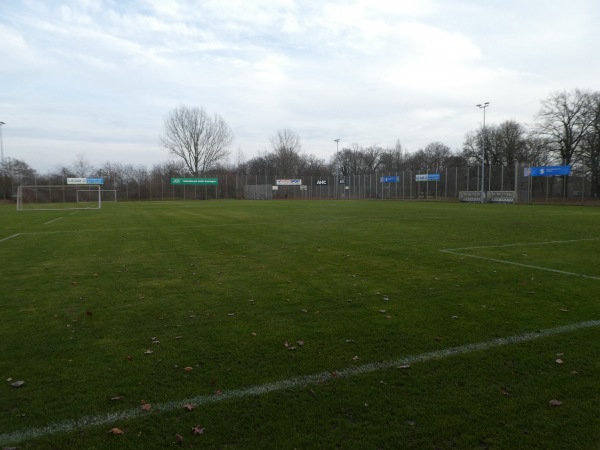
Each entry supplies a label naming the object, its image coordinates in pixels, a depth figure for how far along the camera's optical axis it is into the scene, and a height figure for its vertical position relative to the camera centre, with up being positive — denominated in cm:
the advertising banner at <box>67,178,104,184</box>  5997 +250
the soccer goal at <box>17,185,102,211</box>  5283 +48
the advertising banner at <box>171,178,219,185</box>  6612 +272
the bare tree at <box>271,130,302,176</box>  9244 +821
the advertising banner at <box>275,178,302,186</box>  7644 +278
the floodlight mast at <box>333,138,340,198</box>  7569 +233
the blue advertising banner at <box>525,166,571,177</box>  4172 +252
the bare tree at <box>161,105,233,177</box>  7688 +971
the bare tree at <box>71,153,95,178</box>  7398 +489
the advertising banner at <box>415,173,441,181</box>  5507 +262
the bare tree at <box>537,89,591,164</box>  5228 +888
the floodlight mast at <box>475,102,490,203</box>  4415 +152
